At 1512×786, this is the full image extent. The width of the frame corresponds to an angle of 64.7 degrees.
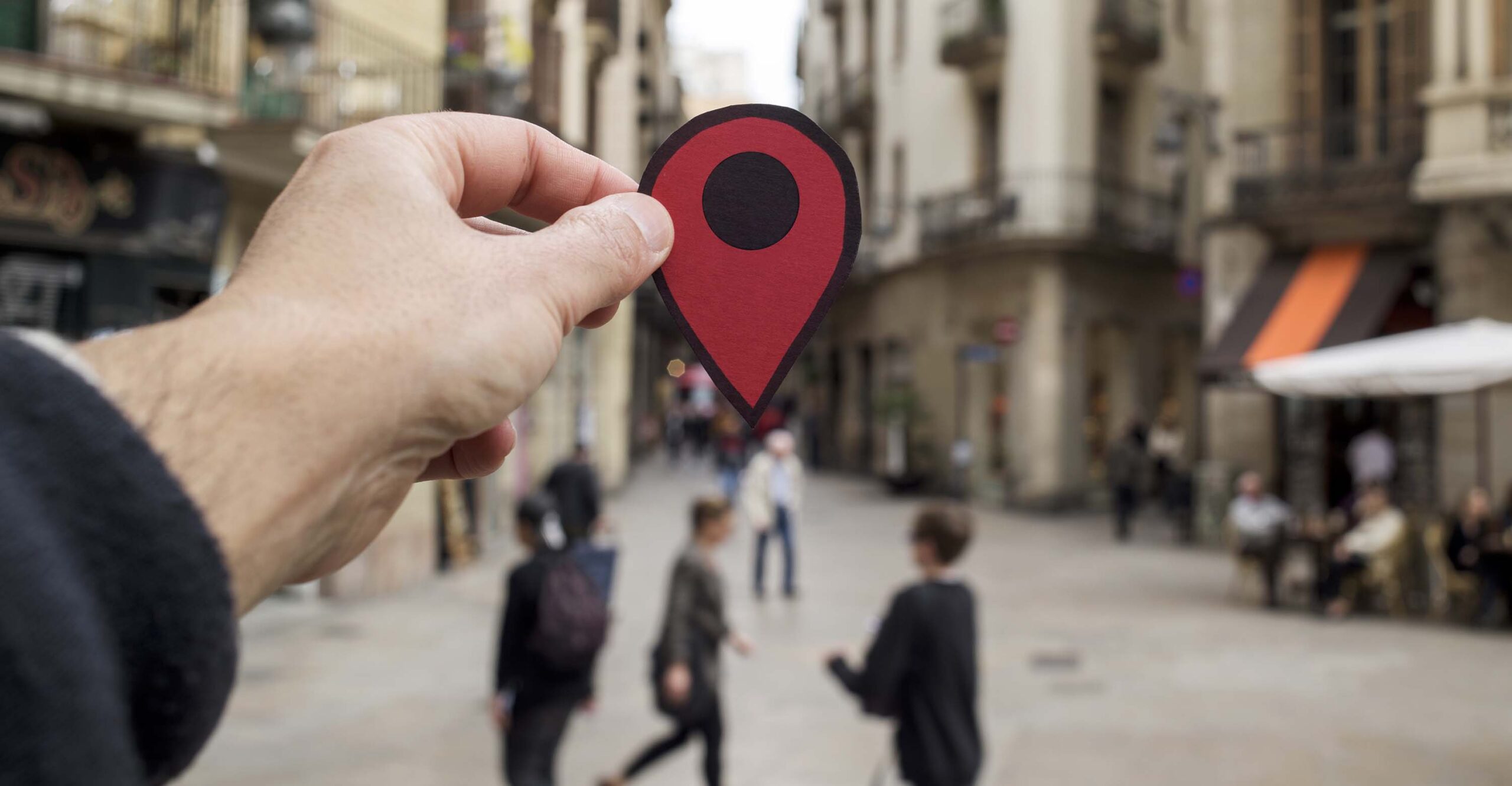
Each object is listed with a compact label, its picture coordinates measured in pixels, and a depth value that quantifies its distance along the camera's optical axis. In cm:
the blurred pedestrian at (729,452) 2198
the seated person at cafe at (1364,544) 1127
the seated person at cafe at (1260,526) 1189
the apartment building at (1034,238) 2256
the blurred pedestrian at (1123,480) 1783
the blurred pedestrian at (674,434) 3497
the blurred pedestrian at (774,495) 1231
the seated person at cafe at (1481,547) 1087
